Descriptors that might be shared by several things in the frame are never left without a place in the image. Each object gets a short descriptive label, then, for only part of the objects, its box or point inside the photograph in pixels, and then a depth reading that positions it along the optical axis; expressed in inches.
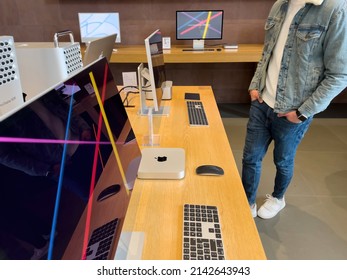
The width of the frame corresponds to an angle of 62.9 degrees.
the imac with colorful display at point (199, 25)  137.3
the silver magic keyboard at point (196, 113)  65.6
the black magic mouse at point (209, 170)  44.8
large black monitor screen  15.4
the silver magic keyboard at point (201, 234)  30.0
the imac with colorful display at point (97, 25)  140.1
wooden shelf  131.9
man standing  49.4
